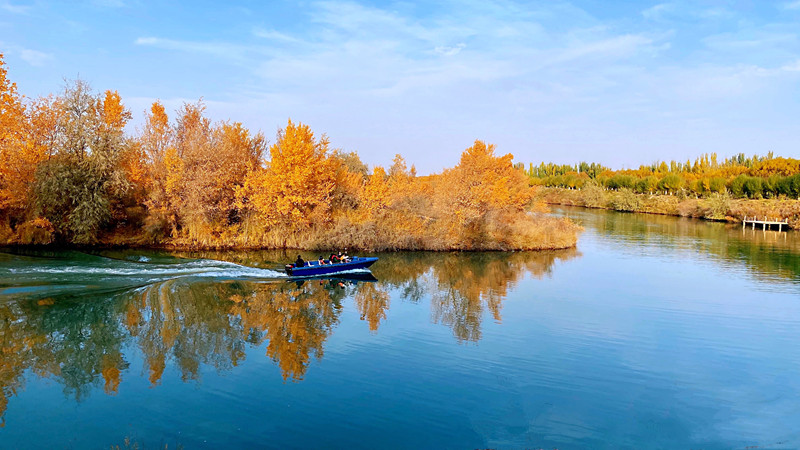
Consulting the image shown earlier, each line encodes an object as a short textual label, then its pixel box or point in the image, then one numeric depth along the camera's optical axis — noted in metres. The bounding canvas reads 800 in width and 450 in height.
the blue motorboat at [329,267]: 28.48
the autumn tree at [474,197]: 42.62
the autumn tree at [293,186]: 39.28
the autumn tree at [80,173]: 35.84
